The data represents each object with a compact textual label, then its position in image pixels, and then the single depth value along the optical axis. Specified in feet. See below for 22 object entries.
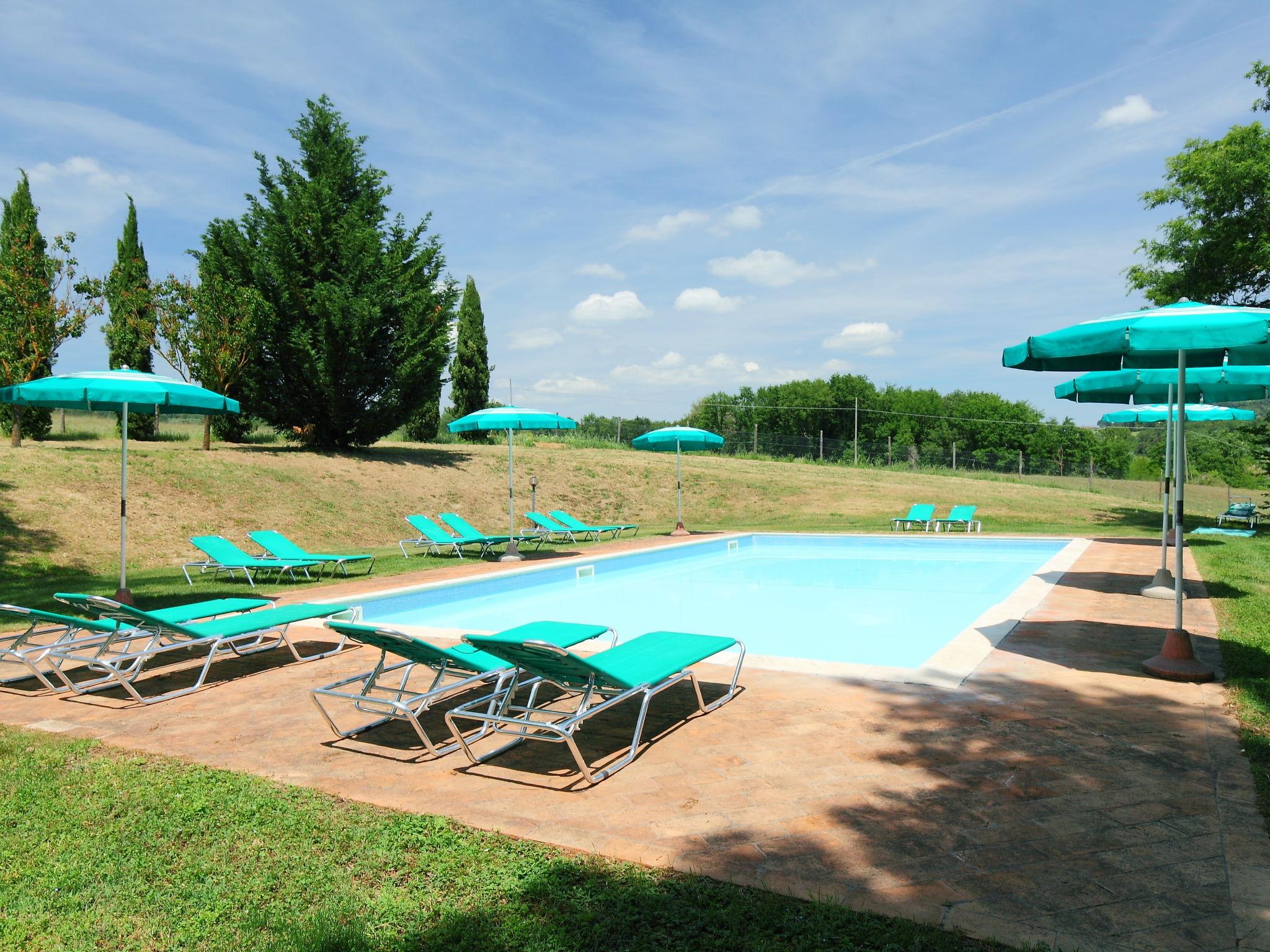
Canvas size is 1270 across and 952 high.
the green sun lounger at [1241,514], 59.31
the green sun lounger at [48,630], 17.58
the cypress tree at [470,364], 115.24
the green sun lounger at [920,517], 61.82
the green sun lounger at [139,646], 17.80
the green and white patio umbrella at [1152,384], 28.71
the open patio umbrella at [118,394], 25.17
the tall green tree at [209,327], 65.41
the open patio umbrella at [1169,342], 15.72
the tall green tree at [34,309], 56.08
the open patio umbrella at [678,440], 59.88
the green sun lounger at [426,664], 13.99
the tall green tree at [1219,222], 58.29
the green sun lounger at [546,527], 52.03
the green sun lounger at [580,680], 12.85
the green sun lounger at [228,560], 34.76
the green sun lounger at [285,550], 37.09
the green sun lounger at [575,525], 55.83
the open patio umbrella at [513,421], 43.45
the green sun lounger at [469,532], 47.04
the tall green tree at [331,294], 68.90
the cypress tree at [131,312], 67.62
